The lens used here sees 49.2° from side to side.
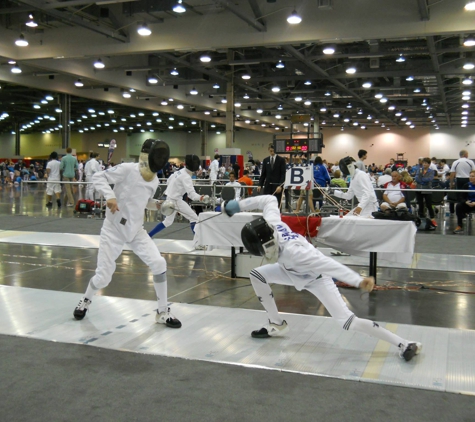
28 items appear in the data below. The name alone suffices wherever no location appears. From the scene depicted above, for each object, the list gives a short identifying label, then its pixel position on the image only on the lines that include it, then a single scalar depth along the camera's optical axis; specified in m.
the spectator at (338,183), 14.78
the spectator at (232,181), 12.74
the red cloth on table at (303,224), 6.75
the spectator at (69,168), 16.37
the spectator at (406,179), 12.47
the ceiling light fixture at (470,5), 12.19
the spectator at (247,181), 13.35
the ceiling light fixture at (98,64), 19.02
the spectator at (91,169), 16.36
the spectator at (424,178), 12.91
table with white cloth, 6.52
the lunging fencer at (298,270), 3.98
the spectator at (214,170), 20.81
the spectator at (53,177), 16.50
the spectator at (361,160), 8.67
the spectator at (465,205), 11.23
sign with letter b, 7.00
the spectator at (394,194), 11.05
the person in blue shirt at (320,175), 13.66
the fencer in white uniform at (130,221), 4.97
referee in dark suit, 10.98
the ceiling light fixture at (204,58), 18.42
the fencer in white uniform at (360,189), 7.89
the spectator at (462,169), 12.84
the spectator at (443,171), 19.15
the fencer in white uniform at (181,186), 8.74
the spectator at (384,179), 13.23
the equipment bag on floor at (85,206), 14.64
